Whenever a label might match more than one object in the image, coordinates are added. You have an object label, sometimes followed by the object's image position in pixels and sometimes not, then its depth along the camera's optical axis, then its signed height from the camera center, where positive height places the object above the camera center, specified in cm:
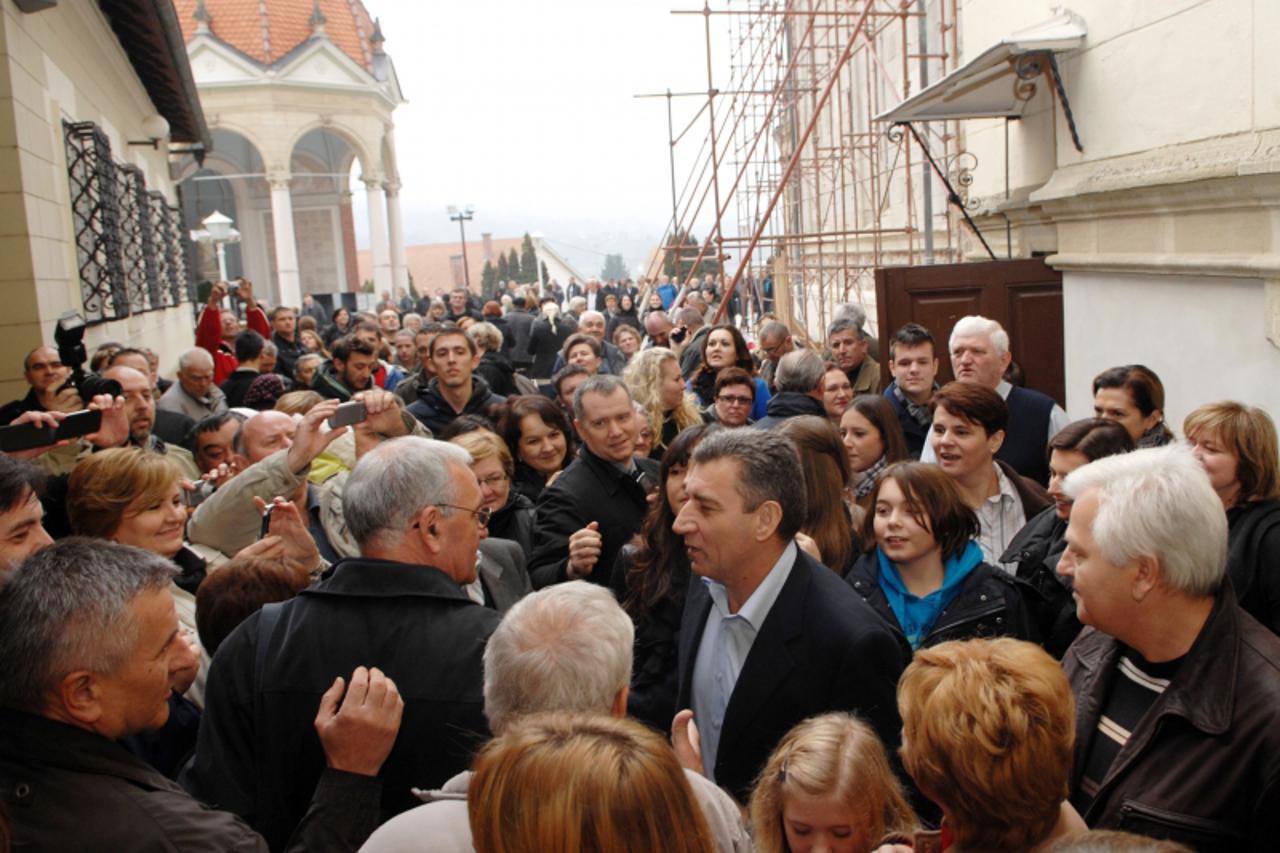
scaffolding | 1174 +136
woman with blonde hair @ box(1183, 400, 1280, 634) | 362 -73
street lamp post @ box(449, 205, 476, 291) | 3834 +243
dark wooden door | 870 -34
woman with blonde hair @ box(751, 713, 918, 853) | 251 -115
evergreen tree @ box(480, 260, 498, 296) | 5888 +39
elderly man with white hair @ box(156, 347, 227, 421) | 789 -60
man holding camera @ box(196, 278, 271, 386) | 1104 -32
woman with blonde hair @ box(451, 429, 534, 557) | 487 -88
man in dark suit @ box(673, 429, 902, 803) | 305 -97
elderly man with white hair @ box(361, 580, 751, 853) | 232 -77
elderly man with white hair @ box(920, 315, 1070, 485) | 561 -71
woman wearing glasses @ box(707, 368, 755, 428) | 624 -67
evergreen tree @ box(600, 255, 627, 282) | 6900 +75
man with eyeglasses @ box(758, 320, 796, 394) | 956 -59
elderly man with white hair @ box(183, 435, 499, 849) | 270 -88
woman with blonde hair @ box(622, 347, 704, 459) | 658 -61
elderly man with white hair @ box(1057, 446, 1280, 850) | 231 -92
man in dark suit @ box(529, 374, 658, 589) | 458 -90
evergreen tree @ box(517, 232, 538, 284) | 5666 +106
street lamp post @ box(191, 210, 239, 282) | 2219 +140
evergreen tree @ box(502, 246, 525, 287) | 6385 +115
